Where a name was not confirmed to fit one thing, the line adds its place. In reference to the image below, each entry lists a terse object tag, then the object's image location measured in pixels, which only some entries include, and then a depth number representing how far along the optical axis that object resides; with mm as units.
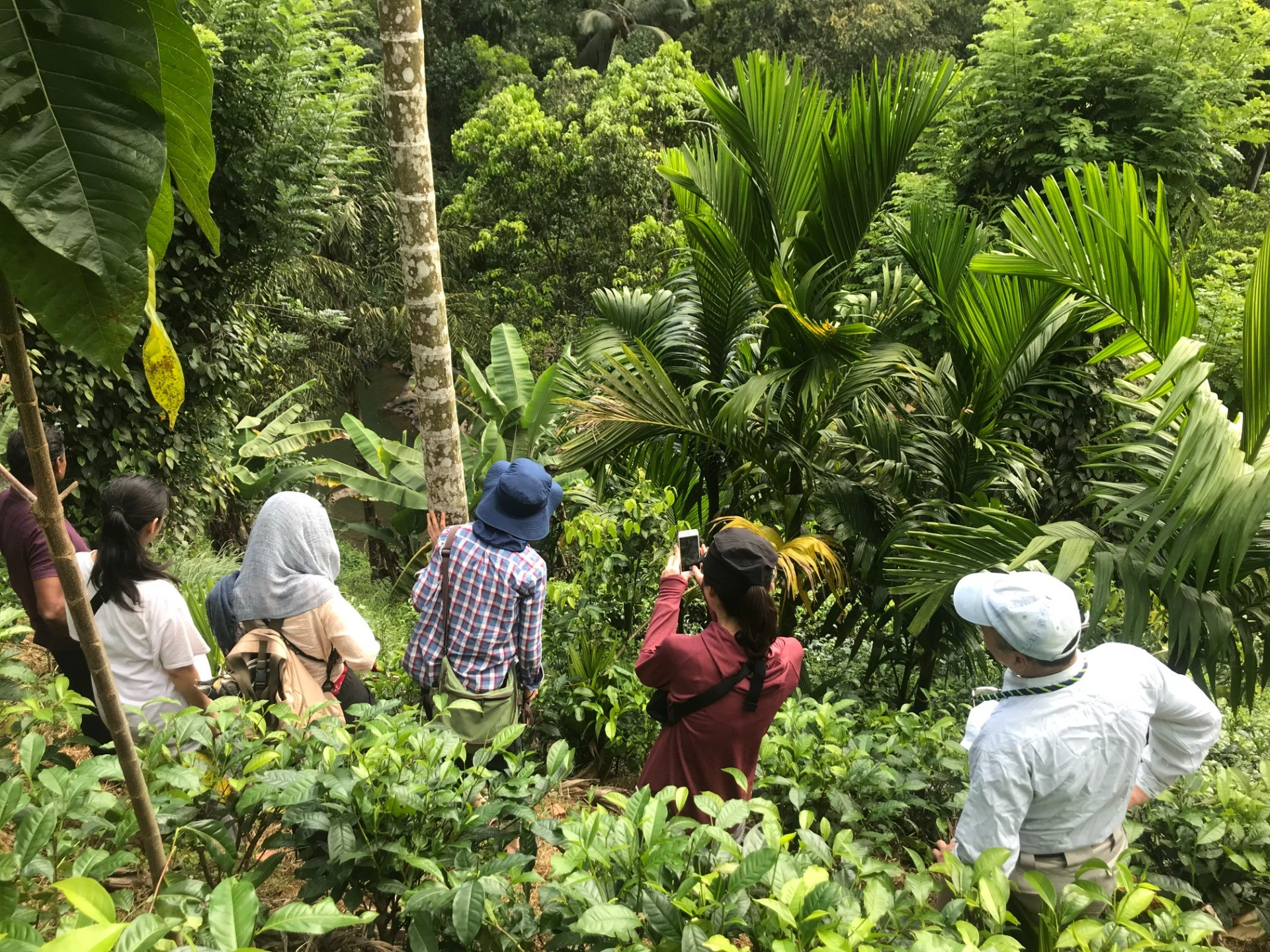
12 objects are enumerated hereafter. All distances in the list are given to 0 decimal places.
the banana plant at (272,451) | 8164
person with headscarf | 2578
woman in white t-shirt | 2463
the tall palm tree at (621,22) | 20312
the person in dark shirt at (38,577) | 2734
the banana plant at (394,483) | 7426
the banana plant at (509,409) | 6652
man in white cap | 1867
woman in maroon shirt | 2277
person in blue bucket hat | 2844
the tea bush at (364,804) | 1685
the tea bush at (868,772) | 2467
